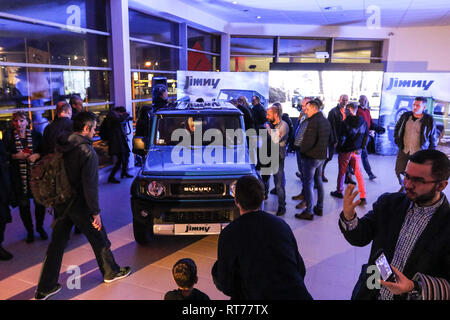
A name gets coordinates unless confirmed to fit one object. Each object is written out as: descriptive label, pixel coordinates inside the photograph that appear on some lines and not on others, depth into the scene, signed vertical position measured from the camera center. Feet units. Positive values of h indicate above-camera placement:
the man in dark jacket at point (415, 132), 18.93 -2.20
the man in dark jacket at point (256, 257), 5.87 -2.83
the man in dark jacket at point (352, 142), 19.86 -2.92
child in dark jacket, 6.63 -3.59
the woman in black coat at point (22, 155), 13.88 -2.78
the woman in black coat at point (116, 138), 23.72 -3.53
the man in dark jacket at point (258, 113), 27.40 -1.97
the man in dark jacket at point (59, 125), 14.47 -1.68
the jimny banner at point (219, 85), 34.91 +0.16
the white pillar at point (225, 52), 49.16 +4.72
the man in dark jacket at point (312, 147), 16.99 -2.74
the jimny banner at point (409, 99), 32.09 -0.82
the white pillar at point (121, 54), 26.30 +2.27
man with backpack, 10.37 -3.47
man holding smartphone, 5.57 -2.42
